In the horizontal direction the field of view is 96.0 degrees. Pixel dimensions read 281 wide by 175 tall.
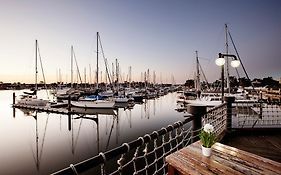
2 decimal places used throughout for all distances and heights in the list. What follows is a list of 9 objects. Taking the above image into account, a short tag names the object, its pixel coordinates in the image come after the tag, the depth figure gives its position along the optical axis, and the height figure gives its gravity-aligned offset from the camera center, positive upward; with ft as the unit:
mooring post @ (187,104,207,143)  7.90 -1.80
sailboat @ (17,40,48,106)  70.34 -8.73
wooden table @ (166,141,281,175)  4.98 -3.32
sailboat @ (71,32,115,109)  66.31 -9.76
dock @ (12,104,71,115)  58.68 -11.98
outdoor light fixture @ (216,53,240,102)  19.28 +3.60
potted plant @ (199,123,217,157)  5.95 -2.56
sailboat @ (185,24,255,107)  48.85 -5.61
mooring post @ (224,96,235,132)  15.47 -3.15
